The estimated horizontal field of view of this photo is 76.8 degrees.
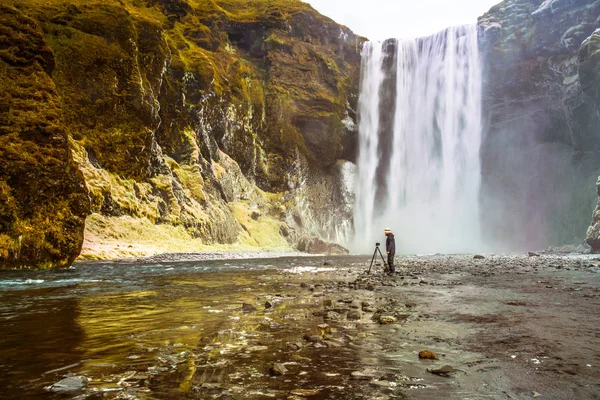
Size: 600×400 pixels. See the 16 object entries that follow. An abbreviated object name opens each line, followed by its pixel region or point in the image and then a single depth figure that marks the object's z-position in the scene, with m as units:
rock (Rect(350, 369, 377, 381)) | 3.88
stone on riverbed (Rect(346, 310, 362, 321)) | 7.16
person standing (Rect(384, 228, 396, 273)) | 17.30
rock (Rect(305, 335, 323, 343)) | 5.47
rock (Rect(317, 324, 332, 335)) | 6.01
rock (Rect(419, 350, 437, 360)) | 4.58
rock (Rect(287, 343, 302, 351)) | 5.07
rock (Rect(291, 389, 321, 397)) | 3.42
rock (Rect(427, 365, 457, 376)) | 4.02
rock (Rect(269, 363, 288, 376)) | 4.01
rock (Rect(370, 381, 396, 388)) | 3.66
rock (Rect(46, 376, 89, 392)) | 3.47
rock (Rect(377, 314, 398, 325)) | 6.77
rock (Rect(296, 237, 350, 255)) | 50.00
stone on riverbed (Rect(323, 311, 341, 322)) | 7.13
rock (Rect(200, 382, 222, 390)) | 3.60
